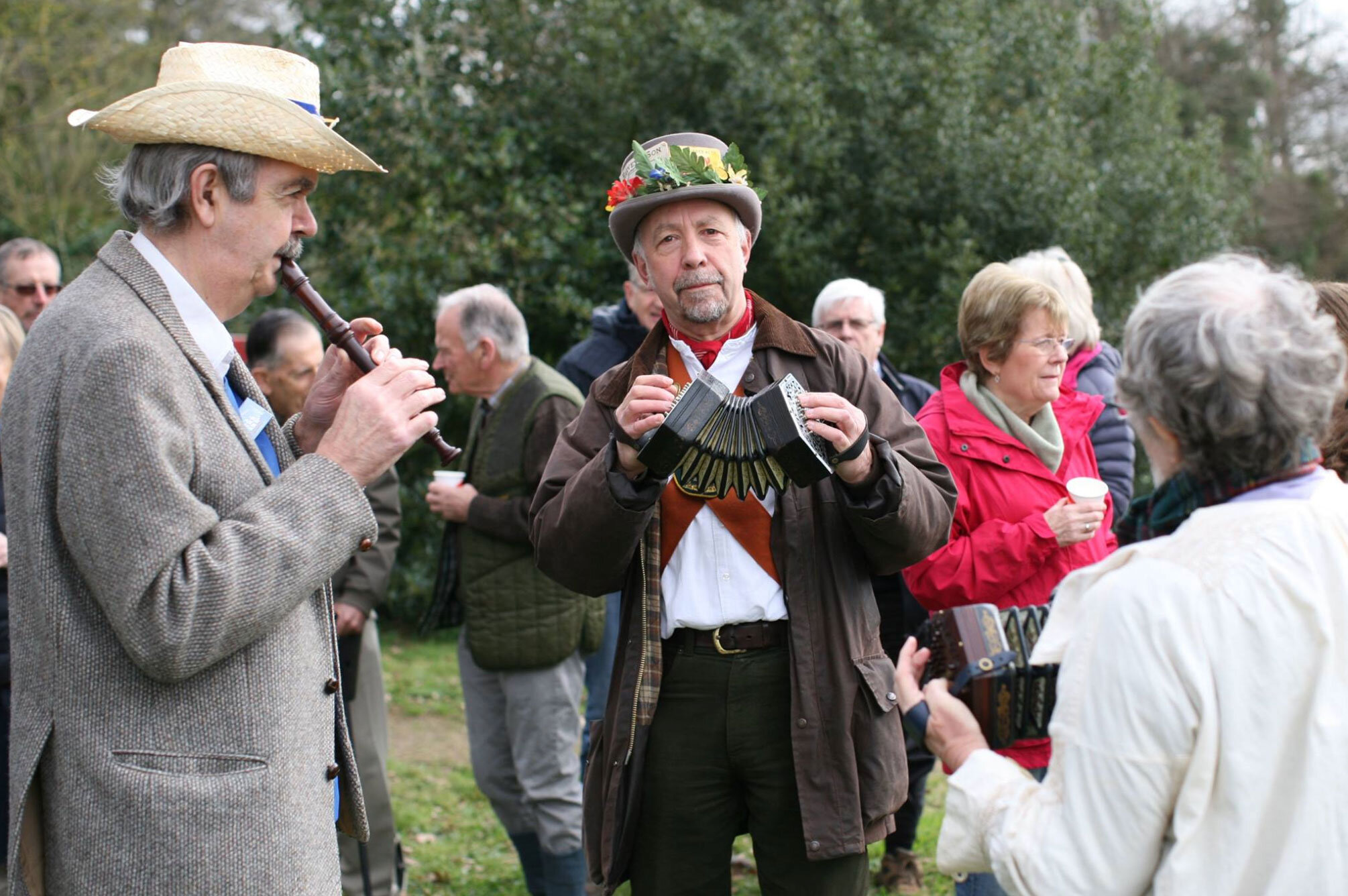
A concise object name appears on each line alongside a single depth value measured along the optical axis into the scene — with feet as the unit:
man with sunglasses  19.43
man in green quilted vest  15.65
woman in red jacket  11.87
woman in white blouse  5.84
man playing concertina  9.70
